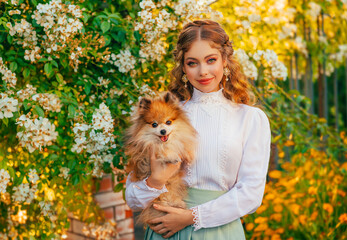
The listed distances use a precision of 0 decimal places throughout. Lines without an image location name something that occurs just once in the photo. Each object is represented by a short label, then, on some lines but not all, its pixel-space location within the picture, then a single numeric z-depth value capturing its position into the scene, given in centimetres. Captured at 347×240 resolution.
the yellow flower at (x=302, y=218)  329
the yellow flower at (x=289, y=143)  319
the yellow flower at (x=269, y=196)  342
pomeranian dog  185
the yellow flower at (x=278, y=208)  336
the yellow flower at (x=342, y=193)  342
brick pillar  333
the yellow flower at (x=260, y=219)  322
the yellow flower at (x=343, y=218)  297
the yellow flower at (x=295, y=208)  332
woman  183
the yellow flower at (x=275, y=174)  347
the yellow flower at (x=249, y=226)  336
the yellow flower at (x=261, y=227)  327
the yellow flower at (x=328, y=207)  324
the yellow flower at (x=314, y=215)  334
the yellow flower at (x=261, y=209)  349
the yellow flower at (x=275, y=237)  331
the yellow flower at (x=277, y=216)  341
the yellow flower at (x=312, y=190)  334
